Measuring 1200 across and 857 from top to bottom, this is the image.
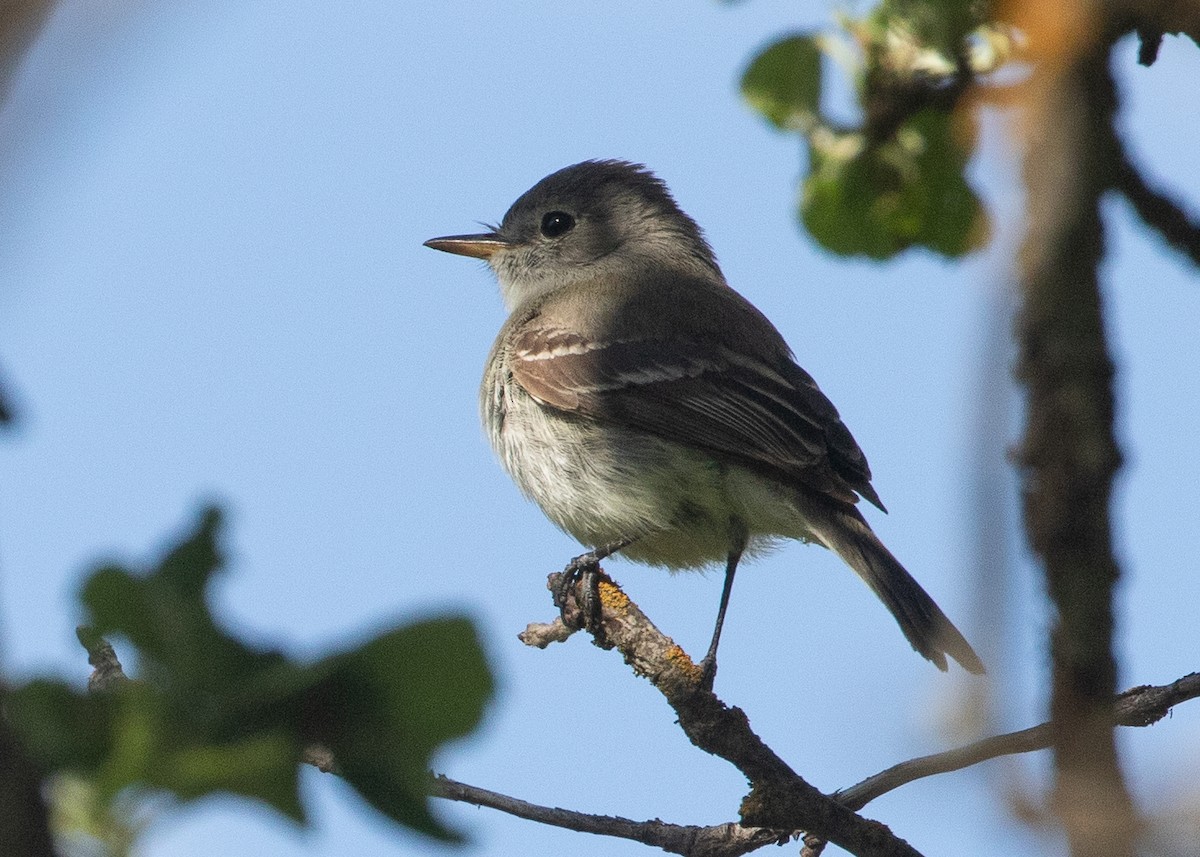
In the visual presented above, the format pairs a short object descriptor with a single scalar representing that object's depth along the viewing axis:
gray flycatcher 3.63
